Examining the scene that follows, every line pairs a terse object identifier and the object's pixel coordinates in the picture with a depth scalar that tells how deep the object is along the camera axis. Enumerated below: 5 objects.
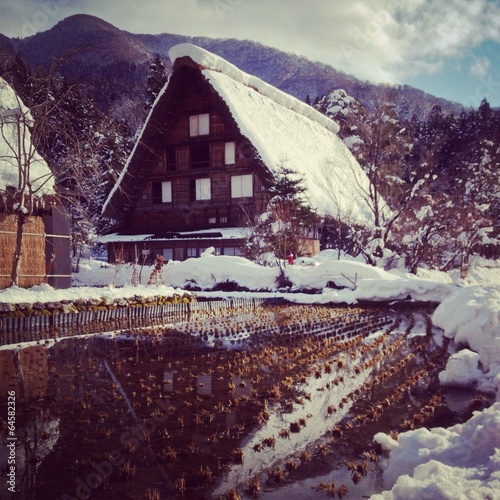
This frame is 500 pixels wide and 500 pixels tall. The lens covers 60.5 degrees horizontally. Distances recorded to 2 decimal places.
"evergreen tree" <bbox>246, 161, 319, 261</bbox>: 21.42
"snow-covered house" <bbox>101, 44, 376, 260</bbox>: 25.42
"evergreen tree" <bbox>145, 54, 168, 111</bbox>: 43.22
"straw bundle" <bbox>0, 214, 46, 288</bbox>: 12.96
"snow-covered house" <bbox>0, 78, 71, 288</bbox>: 12.50
